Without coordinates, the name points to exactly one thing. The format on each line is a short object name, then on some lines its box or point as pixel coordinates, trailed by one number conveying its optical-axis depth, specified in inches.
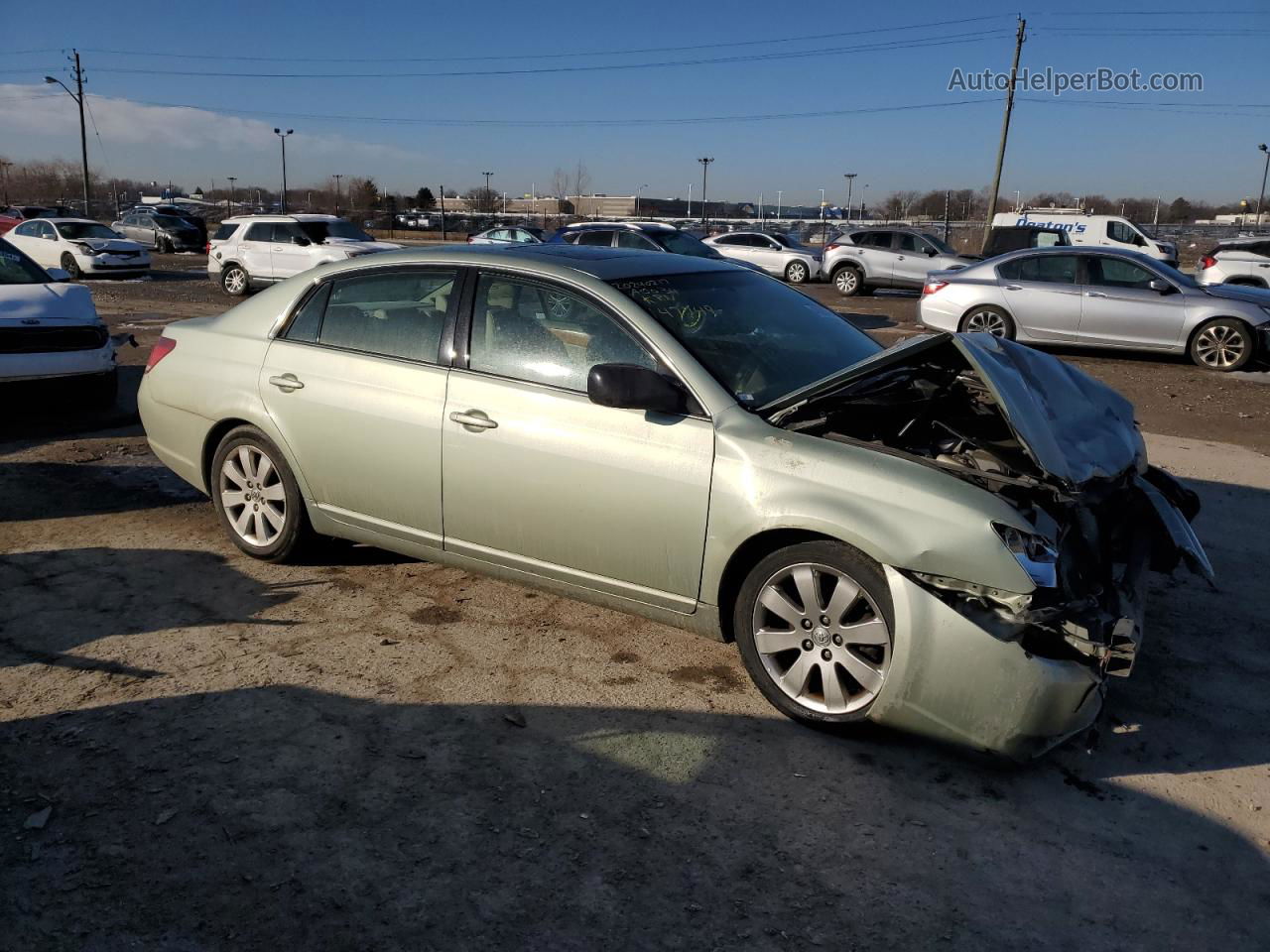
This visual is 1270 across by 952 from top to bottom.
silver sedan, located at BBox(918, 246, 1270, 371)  508.1
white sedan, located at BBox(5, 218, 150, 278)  1000.2
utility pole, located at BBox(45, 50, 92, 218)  1996.8
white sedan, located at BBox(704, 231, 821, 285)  1073.5
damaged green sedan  130.0
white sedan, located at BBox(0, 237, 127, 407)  311.5
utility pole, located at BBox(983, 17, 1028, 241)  1370.6
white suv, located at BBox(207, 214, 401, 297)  826.8
